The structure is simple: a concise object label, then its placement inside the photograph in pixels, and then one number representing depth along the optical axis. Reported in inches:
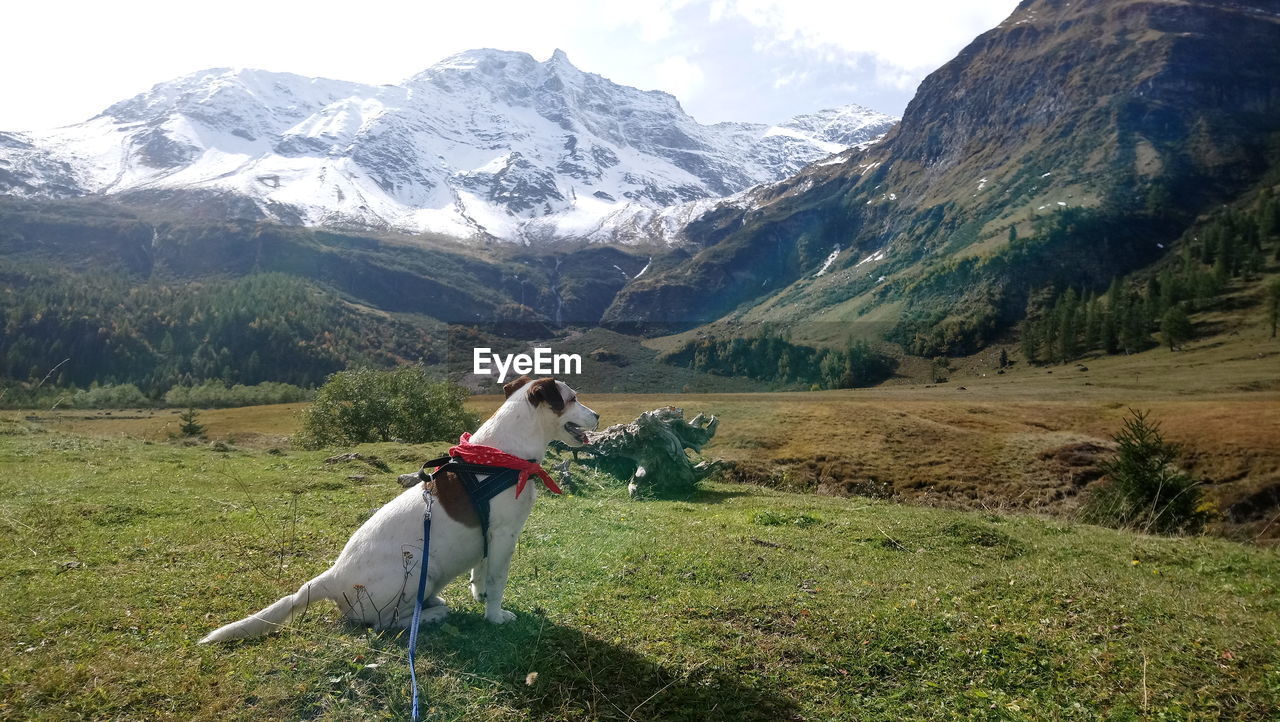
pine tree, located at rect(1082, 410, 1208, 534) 718.5
